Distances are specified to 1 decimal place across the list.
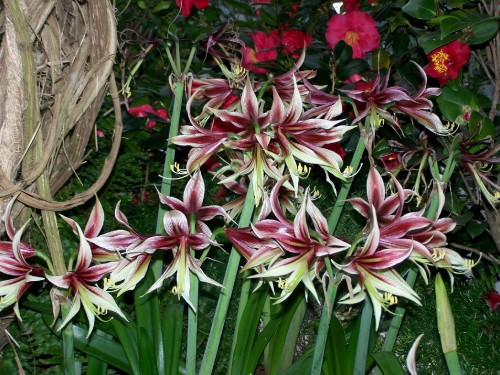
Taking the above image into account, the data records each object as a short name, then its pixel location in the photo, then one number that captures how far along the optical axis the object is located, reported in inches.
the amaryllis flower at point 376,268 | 35.9
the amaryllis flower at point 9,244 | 39.9
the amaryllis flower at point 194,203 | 40.0
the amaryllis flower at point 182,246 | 38.5
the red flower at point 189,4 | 68.7
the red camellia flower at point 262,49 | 65.5
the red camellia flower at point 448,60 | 53.1
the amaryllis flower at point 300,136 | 37.7
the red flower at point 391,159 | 52.4
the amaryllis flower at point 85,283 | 39.9
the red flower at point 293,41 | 65.5
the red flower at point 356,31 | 59.5
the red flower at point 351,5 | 63.0
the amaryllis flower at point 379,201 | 38.1
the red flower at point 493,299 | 61.5
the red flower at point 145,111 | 72.0
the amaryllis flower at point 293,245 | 36.4
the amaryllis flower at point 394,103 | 42.8
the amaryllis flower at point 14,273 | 39.4
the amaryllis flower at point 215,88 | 45.5
